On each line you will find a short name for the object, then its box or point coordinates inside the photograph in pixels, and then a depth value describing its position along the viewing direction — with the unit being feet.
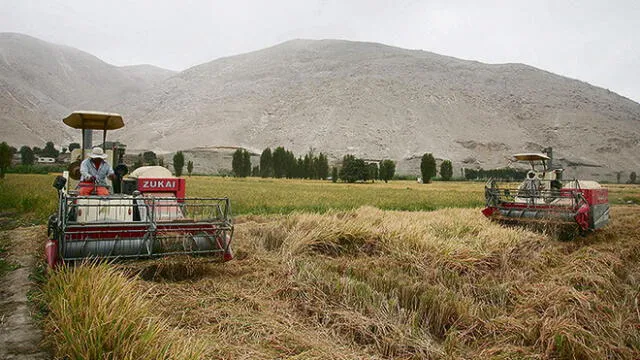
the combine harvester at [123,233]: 15.96
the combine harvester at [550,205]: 32.48
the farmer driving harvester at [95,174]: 21.49
